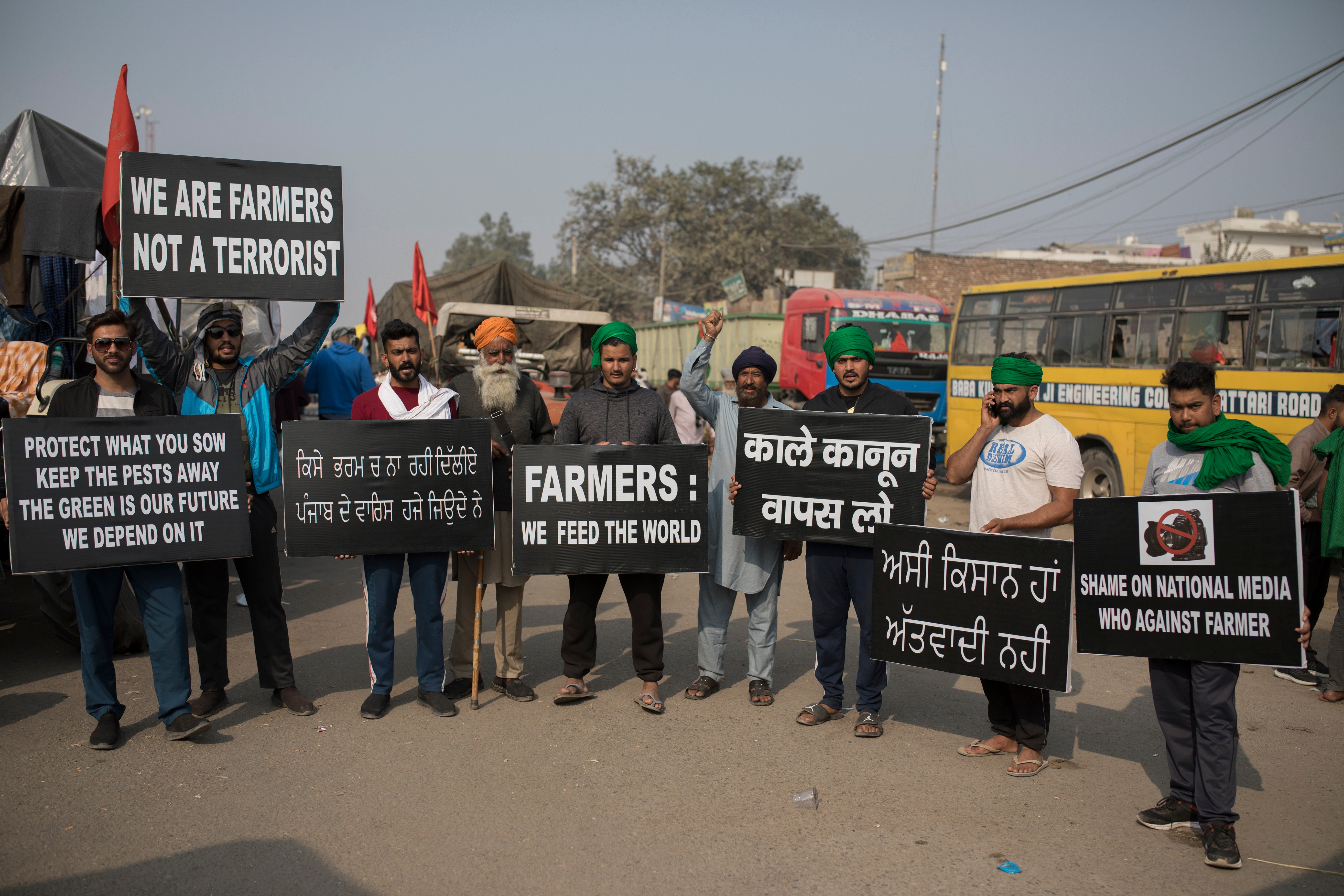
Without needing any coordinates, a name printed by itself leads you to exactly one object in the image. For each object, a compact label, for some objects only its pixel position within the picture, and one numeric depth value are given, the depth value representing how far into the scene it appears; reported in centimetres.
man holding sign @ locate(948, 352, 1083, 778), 443
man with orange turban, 535
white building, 4869
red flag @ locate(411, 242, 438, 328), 1476
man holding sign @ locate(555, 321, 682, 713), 523
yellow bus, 1002
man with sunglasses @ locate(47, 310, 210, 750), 450
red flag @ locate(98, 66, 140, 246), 523
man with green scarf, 370
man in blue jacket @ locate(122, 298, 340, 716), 497
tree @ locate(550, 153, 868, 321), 4644
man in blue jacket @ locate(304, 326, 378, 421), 929
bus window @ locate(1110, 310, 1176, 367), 1174
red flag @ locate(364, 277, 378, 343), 2161
